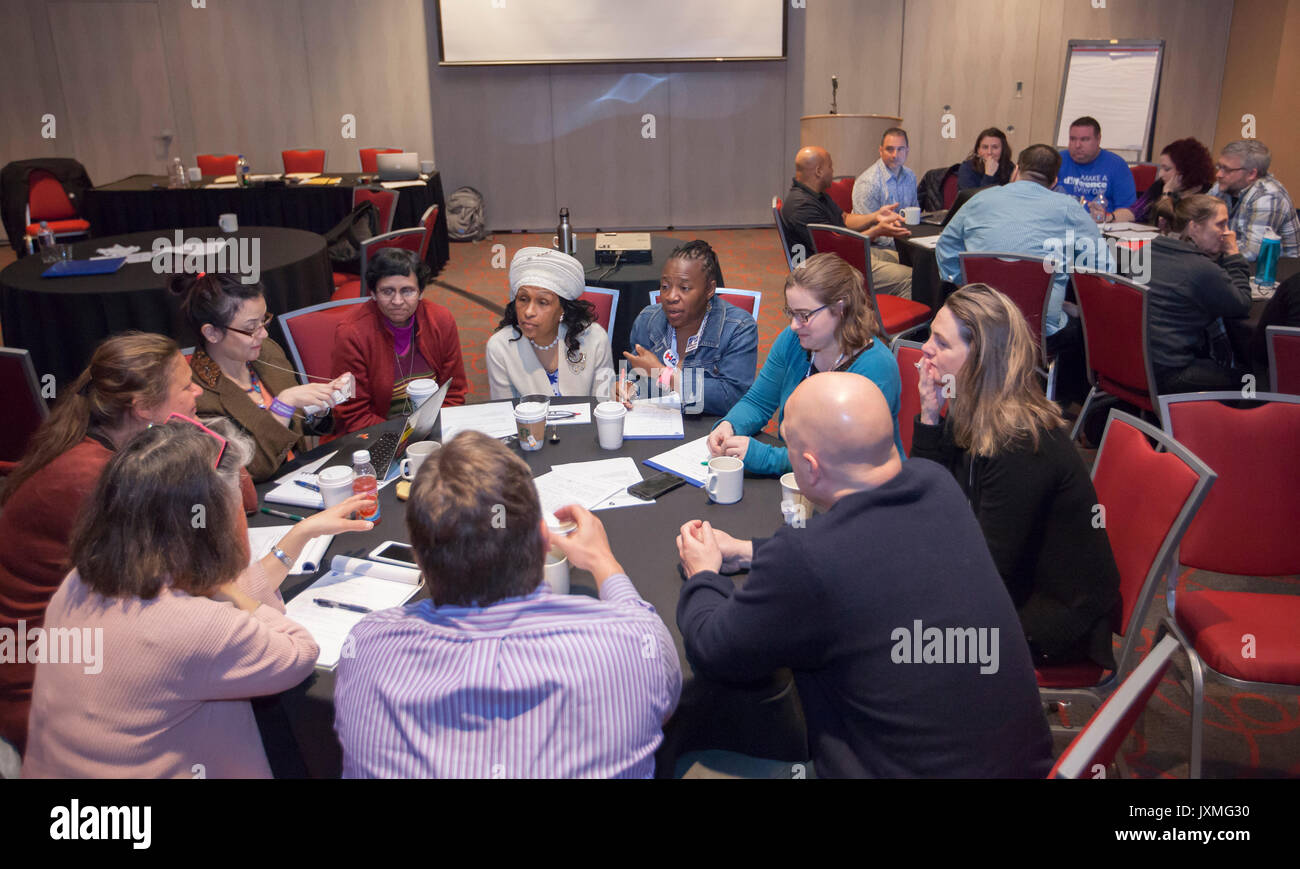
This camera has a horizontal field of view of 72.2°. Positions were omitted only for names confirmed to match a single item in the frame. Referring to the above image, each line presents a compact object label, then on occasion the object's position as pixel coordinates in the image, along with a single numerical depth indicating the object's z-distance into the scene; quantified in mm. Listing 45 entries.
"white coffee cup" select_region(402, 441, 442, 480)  2443
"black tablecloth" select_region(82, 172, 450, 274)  7570
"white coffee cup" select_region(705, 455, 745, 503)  2248
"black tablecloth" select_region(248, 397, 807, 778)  1674
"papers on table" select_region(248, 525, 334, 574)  2023
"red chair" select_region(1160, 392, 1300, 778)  2354
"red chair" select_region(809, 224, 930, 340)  4754
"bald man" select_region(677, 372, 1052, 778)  1473
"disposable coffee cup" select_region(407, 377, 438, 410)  2811
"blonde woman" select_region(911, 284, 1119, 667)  1996
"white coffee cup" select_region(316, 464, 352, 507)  2299
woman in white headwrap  3291
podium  7246
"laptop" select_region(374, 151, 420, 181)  8328
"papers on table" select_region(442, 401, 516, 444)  2775
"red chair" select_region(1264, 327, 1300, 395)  3057
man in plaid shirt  4875
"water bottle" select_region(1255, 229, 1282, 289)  4413
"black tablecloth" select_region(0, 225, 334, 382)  4648
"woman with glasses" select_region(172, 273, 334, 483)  2693
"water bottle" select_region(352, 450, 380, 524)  2240
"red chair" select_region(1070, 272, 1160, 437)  3750
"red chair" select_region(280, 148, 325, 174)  9172
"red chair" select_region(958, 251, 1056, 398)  4312
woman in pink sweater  1500
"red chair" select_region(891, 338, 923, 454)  2900
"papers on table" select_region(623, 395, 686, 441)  2725
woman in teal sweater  2736
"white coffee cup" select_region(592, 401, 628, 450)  2584
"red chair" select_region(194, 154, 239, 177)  8875
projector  5004
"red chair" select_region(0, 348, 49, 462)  3168
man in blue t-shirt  6465
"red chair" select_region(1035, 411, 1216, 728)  2010
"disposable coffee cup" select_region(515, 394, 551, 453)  2600
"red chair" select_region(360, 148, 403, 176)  9383
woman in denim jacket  3309
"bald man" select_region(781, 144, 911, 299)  5684
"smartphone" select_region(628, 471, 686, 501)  2309
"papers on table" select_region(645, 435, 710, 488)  2420
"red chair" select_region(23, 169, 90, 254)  8344
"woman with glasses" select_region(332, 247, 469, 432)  3373
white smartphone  2014
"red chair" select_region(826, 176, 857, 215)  7137
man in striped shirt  1254
